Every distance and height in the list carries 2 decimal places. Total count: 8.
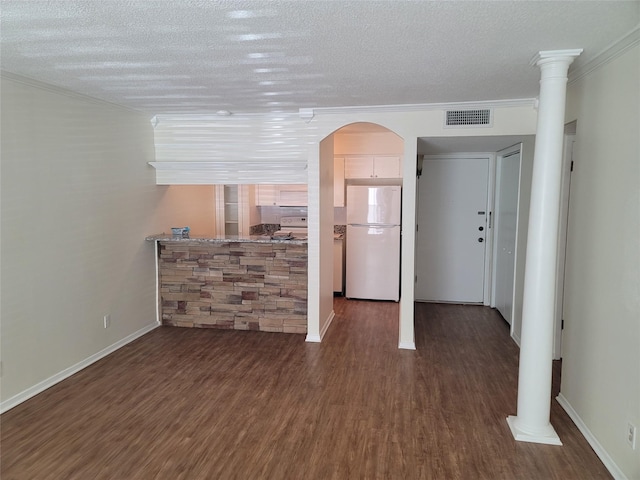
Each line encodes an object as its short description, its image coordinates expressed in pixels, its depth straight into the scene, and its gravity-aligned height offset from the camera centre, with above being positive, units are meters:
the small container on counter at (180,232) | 4.74 -0.31
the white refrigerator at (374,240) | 5.77 -0.47
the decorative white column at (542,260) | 2.47 -0.31
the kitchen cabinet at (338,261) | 6.14 -0.79
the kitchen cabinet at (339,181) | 6.11 +0.36
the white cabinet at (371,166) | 6.00 +0.57
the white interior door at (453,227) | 5.66 -0.27
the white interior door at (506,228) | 4.65 -0.24
